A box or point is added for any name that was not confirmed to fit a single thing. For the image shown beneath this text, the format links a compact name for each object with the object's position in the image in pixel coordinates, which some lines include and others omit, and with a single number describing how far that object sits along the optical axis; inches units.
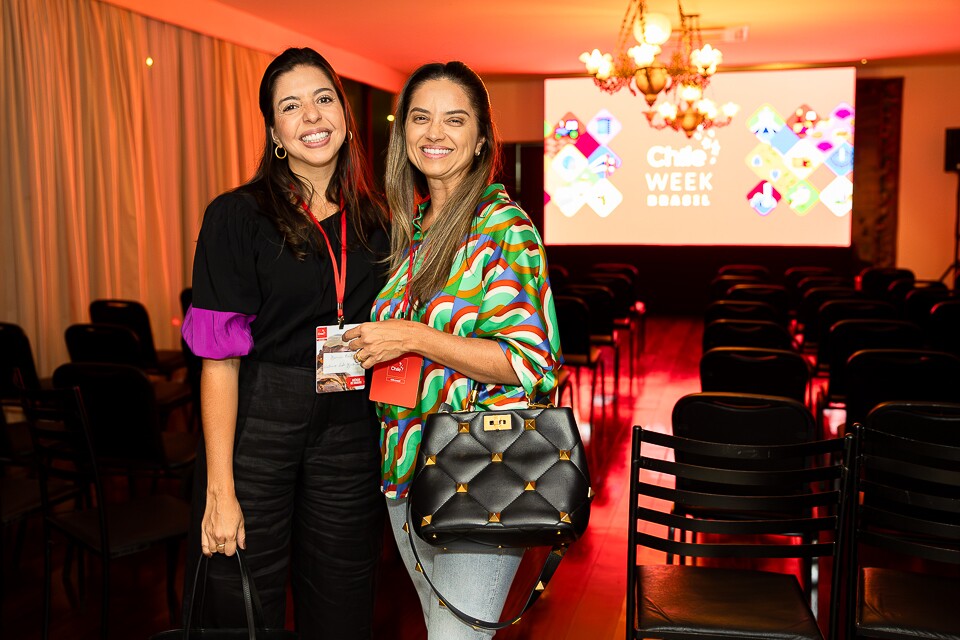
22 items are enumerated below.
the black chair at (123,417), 139.3
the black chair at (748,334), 214.2
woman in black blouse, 72.7
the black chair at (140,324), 227.6
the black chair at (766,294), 303.6
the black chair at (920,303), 276.7
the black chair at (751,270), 409.7
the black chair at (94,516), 114.5
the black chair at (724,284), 351.6
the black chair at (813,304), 278.1
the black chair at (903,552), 90.3
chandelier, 278.2
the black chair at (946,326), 237.8
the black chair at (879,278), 366.3
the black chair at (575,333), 240.1
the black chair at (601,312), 286.2
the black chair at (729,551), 88.5
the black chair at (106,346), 200.5
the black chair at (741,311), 253.0
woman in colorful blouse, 67.5
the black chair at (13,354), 186.4
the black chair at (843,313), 237.6
